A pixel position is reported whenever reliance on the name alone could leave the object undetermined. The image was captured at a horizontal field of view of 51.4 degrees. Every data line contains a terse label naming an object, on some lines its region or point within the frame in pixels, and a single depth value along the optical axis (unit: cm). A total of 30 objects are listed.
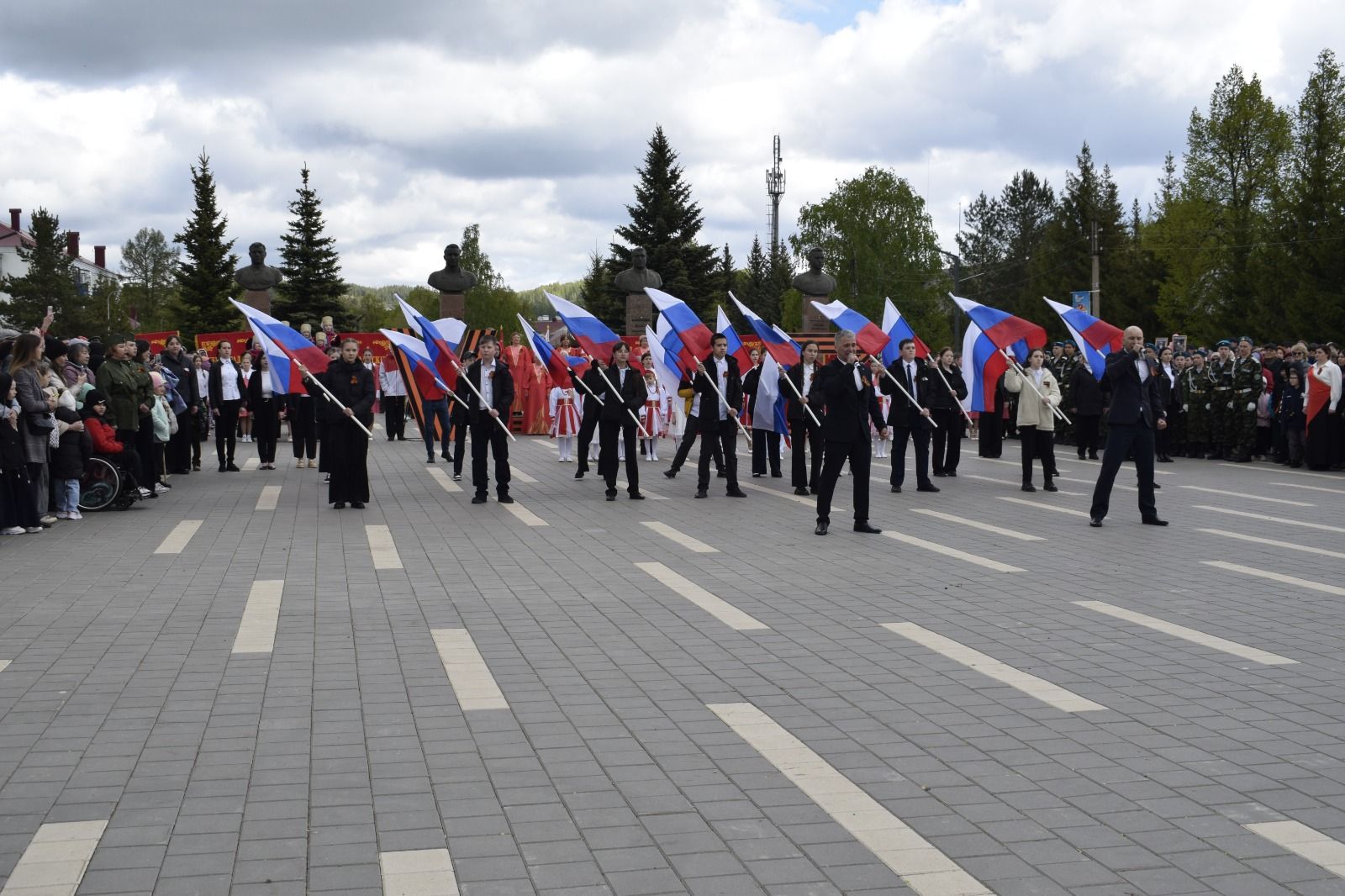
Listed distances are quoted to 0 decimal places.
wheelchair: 1527
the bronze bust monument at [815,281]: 3709
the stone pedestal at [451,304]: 3497
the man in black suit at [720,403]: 1762
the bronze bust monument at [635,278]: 3766
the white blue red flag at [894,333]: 1952
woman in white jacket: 1783
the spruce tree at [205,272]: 6406
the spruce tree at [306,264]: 6481
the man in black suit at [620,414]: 1697
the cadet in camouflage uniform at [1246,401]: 2328
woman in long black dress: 1590
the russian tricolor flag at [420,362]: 1788
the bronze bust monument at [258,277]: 3344
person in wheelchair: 1516
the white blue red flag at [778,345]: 1875
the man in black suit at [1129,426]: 1398
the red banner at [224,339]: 3175
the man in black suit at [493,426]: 1666
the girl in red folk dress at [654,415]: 2452
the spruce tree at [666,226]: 6475
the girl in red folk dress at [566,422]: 2270
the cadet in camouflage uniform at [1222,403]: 2366
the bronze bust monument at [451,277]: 3422
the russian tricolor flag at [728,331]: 1917
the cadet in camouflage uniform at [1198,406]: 2406
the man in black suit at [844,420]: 1346
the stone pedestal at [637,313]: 3734
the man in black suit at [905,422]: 1828
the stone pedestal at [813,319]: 3816
